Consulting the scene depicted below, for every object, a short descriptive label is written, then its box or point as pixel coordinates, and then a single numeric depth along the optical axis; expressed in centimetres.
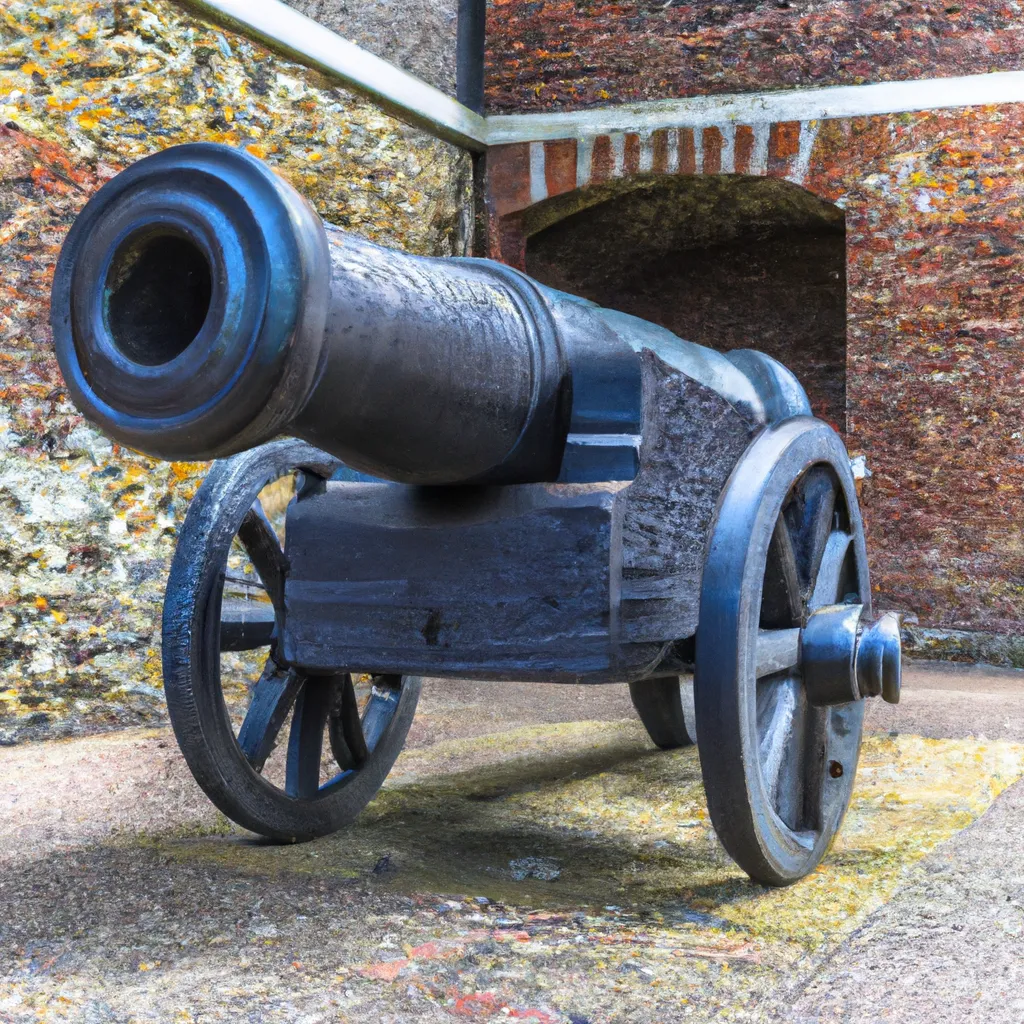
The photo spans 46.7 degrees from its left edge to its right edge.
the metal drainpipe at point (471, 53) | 597
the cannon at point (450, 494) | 156
